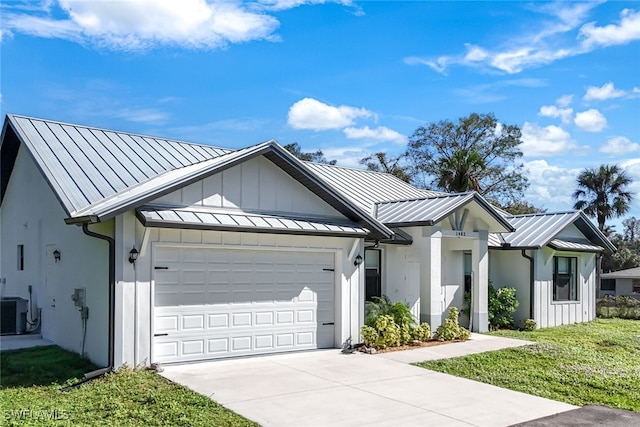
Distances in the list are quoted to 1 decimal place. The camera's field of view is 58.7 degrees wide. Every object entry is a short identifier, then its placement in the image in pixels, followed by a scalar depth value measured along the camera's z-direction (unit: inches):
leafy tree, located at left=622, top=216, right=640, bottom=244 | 2753.4
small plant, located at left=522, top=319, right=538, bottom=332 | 689.0
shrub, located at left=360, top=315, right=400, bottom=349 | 503.8
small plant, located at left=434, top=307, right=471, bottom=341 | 562.9
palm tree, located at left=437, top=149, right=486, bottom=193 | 1253.3
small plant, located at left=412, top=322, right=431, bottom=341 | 541.3
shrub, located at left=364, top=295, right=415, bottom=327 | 531.5
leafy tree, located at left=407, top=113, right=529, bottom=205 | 1674.5
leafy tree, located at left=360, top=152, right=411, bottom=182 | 1681.8
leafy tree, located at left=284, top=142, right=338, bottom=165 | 1678.2
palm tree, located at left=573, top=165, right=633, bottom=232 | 1513.3
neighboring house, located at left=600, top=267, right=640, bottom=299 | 1317.7
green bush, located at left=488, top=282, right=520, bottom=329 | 685.9
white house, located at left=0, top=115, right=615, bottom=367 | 394.9
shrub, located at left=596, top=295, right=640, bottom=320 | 869.8
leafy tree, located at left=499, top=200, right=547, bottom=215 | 1675.7
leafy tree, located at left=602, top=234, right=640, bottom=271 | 1748.3
